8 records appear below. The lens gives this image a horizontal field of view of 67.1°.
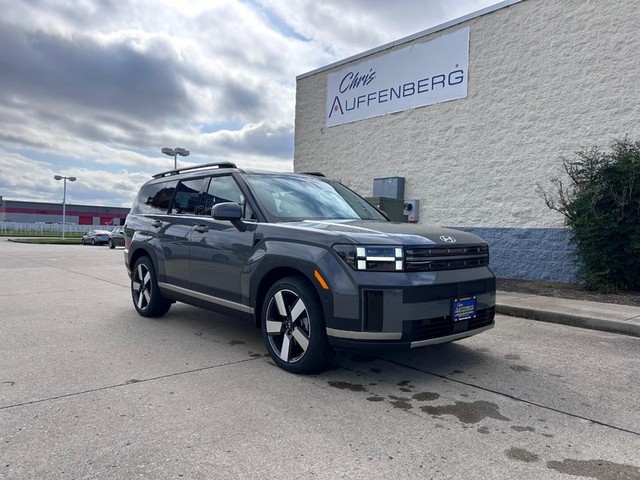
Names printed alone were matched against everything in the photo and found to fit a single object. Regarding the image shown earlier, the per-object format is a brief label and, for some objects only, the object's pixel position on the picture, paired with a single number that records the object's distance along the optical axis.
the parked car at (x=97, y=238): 35.91
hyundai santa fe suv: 3.76
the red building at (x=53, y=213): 85.94
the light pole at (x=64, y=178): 45.66
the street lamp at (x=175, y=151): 23.58
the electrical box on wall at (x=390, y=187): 13.26
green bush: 8.52
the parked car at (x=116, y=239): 30.66
